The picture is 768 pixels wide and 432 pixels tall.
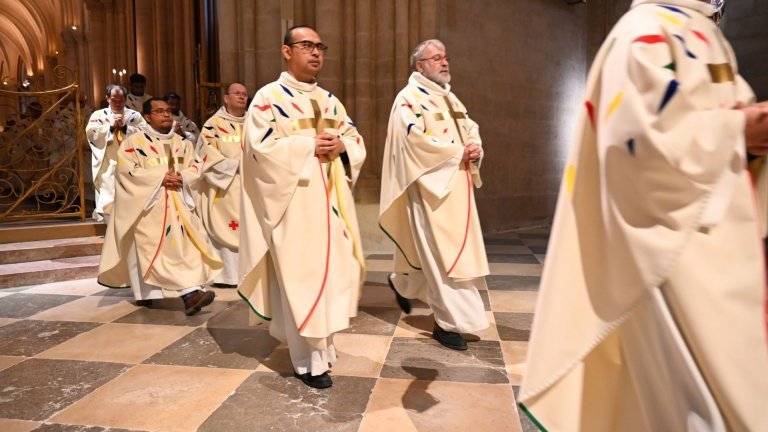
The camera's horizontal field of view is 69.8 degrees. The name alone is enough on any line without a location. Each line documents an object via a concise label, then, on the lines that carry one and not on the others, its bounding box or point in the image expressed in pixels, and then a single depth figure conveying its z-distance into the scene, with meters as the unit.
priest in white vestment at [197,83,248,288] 5.30
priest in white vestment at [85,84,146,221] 6.35
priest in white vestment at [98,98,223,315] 4.36
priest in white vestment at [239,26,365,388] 2.75
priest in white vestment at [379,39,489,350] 3.35
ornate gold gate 6.75
